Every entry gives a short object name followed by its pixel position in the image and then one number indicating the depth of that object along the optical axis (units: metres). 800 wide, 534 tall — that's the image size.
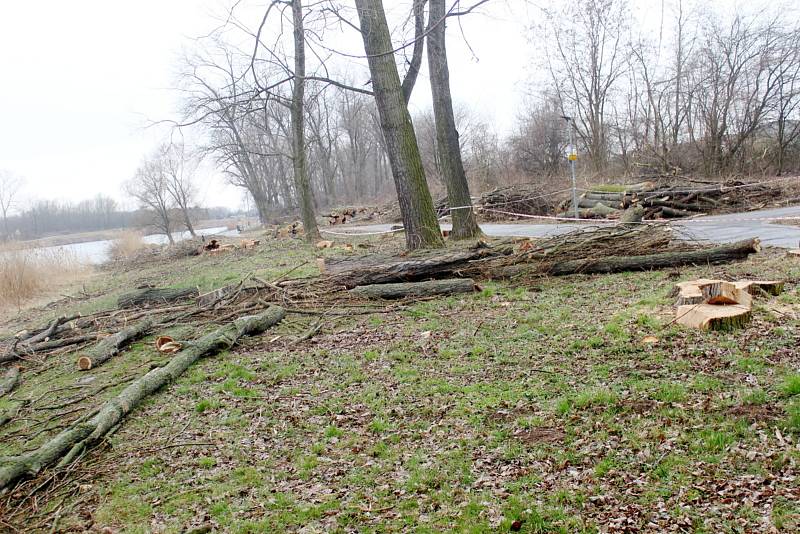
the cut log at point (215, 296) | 8.75
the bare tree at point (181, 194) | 40.09
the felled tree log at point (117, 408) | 3.93
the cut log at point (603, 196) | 16.97
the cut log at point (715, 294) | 5.06
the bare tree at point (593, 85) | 26.16
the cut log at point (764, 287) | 5.44
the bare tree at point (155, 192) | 39.31
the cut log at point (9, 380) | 6.43
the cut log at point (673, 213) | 14.93
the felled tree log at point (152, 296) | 9.70
